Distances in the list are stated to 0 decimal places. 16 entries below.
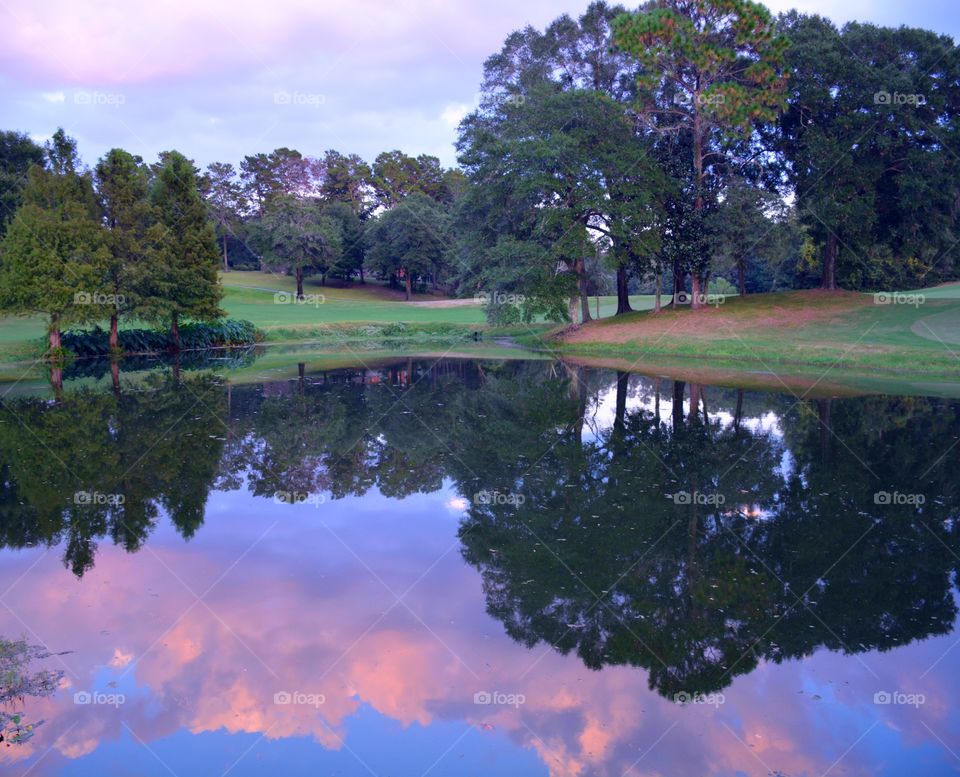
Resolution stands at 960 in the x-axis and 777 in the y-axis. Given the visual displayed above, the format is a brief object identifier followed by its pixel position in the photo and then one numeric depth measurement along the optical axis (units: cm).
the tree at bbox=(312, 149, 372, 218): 10031
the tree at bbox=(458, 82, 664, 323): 3891
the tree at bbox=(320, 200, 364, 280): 8694
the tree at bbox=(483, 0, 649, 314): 4325
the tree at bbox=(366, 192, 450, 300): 7944
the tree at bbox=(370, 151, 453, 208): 9881
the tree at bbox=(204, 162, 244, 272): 9825
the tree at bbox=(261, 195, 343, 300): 7362
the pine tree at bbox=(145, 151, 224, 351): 3800
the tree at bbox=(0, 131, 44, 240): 5091
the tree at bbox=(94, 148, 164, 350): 3541
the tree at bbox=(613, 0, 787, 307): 3688
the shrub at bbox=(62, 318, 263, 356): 3697
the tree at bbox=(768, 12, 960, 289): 3900
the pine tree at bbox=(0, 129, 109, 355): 3222
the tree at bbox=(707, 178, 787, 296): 3972
